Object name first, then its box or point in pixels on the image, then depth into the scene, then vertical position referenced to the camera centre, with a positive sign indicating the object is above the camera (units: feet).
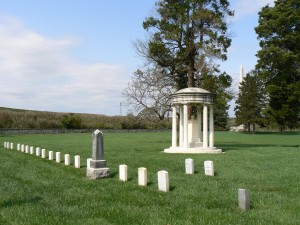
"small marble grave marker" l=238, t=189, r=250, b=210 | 24.52 -4.48
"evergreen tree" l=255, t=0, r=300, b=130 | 98.53 +17.23
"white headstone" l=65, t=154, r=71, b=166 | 53.62 -4.34
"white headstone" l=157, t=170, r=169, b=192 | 31.04 -4.19
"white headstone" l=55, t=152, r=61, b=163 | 58.03 -4.39
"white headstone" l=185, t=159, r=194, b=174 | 41.70 -4.07
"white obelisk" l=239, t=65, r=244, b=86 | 263.62 +36.04
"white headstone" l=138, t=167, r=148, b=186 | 34.32 -4.27
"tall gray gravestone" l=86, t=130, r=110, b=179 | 39.55 -3.48
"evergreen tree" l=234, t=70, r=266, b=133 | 237.04 +15.15
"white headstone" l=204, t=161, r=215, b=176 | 40.37 -4.19
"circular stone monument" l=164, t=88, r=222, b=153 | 74.02 +0.32
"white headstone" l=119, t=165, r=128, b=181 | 37.65 -4.30
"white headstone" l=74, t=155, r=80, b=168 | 49.42 -4.18
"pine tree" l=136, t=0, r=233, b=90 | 91.30 +21.91
